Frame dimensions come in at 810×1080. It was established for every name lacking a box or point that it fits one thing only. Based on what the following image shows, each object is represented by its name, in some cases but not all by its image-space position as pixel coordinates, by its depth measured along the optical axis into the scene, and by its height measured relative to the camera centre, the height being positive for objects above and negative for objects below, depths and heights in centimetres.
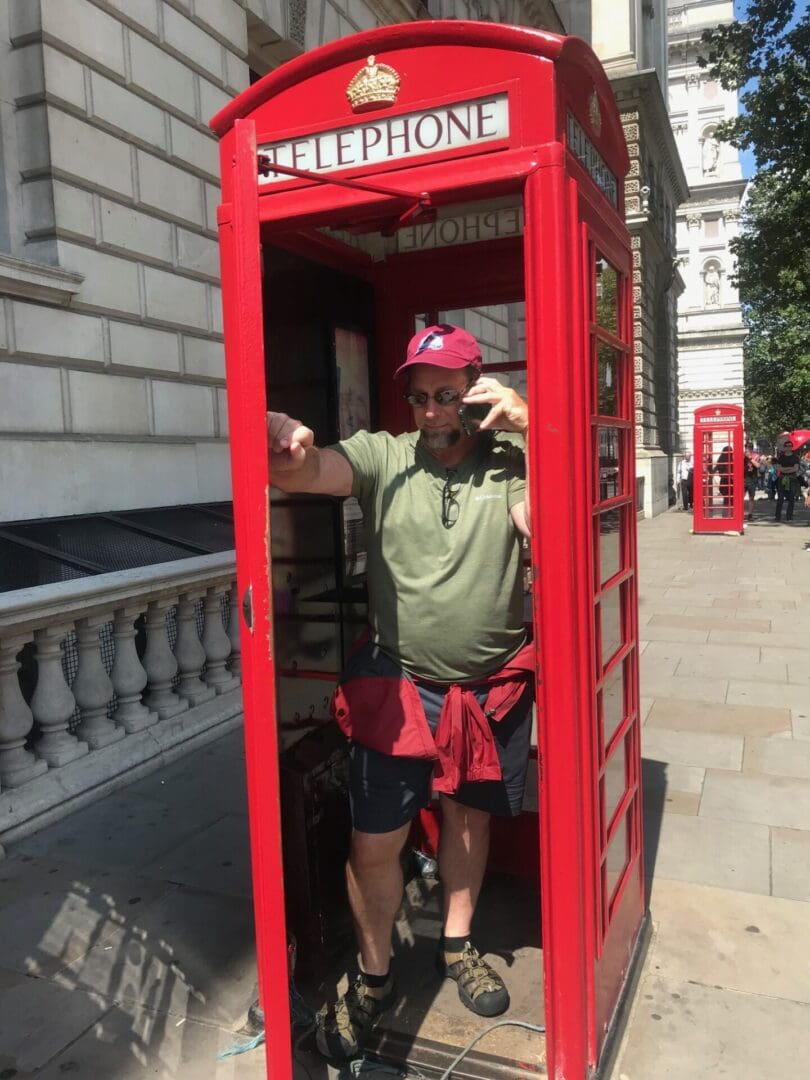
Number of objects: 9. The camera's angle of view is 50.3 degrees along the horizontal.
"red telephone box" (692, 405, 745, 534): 1688 -25
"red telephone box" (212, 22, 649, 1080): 197 +30
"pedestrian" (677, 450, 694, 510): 2548 -83
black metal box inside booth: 273 -124
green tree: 1598 +610
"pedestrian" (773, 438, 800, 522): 1908 -40
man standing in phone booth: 238 -45
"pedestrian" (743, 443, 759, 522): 2136 -49
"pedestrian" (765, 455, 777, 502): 2422 -82
